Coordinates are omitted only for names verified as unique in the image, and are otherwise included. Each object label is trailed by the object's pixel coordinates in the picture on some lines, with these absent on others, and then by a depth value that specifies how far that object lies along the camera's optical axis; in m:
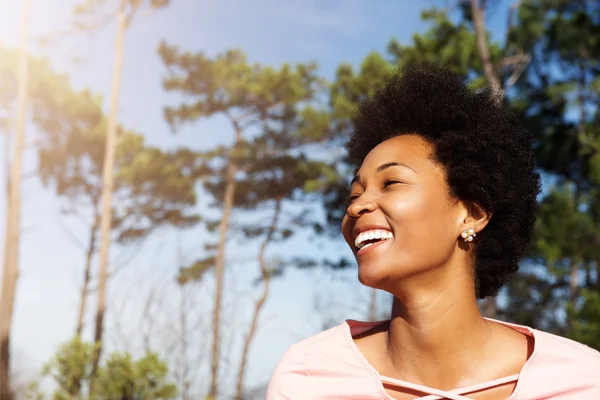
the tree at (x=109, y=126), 12.57
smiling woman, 1.93
